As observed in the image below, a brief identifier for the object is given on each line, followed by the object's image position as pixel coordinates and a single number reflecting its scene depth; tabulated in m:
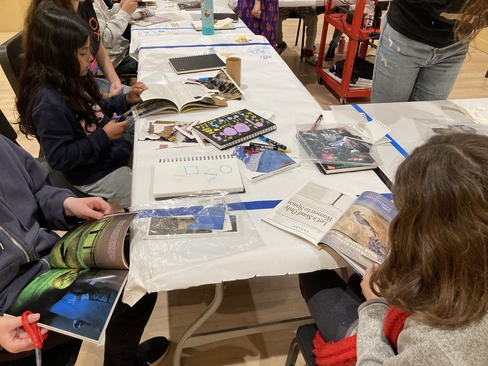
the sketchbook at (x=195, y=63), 1.57
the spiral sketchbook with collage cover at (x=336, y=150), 1.03
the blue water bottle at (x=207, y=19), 1.93
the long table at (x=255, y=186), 0.77
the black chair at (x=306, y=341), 0.86
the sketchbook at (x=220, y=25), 2.10
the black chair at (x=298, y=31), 3.45
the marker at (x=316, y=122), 1.21
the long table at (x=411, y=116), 1.21
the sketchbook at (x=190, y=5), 2.49
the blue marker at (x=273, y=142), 1.10
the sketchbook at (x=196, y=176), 0.93
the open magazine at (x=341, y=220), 0.79
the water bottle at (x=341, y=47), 3.85
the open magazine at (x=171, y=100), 1.28
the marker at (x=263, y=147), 1.10
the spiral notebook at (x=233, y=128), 1.12
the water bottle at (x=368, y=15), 2.58
